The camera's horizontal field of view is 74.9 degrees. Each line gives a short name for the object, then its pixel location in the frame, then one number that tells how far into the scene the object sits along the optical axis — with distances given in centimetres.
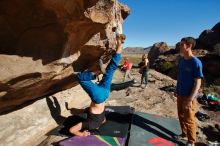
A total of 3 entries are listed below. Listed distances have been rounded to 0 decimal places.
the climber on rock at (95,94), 324
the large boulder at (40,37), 254
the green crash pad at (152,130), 327
